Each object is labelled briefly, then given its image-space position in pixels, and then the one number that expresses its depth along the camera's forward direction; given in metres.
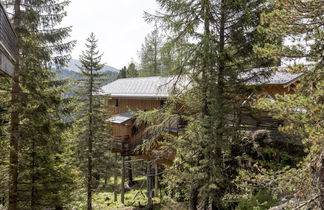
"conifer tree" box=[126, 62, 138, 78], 37.66
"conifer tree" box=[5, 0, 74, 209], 7.79
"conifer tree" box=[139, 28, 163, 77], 32.31
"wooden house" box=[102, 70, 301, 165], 14.91
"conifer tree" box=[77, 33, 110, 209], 13.16
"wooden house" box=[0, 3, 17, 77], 4.08
